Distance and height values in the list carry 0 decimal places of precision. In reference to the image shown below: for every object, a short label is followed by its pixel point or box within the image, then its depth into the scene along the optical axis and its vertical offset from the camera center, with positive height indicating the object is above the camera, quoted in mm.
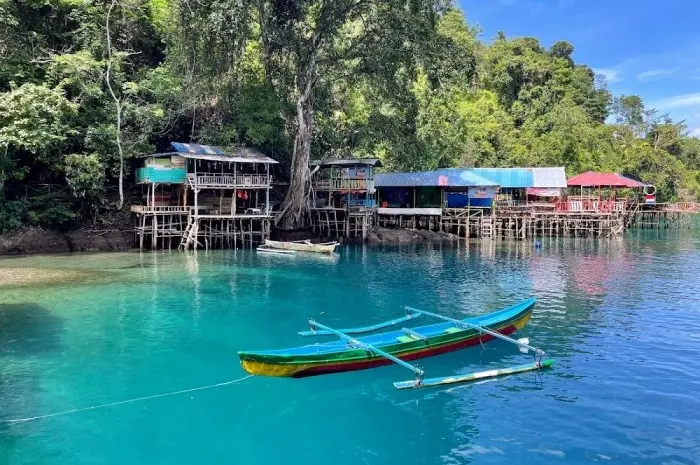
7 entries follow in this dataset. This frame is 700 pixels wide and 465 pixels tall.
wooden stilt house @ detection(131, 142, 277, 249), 34250 +1493
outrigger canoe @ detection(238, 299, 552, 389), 11708 -3100
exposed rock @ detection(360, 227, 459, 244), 42944 -1526
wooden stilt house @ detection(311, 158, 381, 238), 40031 +1677
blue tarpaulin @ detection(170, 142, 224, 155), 33969 +4473
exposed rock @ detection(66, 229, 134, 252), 34188 -1300
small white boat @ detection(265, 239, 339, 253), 34281 -1772
